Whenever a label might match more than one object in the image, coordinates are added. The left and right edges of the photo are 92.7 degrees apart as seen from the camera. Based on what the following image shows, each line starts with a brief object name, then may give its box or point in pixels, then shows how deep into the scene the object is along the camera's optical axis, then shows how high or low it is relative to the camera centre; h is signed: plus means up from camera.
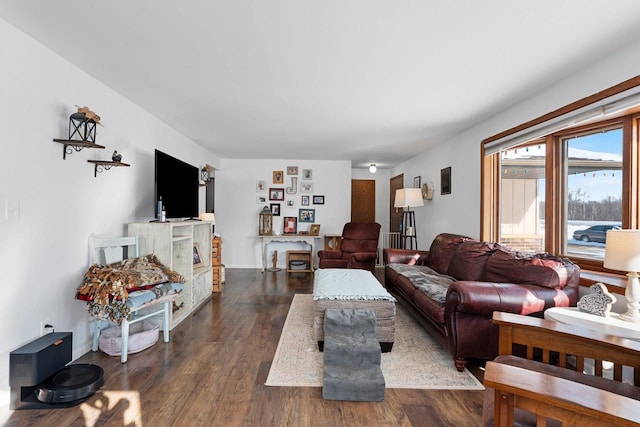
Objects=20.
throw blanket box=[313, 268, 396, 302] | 2.62 -0.66
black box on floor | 1.82 -0.94
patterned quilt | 2.27 -0.57
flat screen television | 3.19 +0.34
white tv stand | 3.08 -0.40
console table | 5.96 -0.48
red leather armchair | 5.13 -0.51
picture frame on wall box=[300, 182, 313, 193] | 6.38 +0.60
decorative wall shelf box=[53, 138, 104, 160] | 2.24 +0.53
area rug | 2.10 -1.14
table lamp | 1.63 -0.23
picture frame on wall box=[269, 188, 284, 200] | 6.34 +0.45
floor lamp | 4.90 +0.29
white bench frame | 2.38 -0.41
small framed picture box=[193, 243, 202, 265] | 4.09 -0.55
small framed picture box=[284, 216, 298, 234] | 6.33 -0.20
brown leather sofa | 2.16 -0.60
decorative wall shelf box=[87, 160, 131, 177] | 2.60 +0.44
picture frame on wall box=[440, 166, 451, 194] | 4.56 +0.55
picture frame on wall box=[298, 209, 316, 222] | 6.39 +0.01
